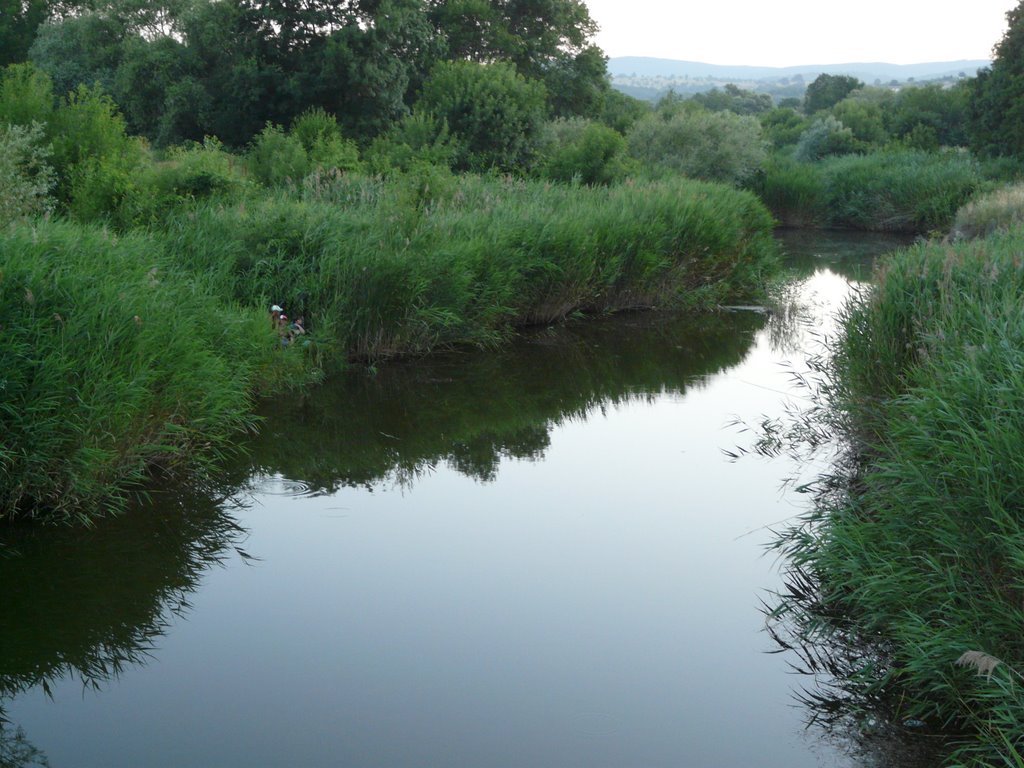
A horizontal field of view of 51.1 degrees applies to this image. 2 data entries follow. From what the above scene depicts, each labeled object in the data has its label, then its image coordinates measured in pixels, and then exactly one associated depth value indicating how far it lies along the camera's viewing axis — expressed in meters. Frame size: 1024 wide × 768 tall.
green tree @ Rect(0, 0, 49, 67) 42.22
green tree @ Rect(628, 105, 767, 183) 24.20
